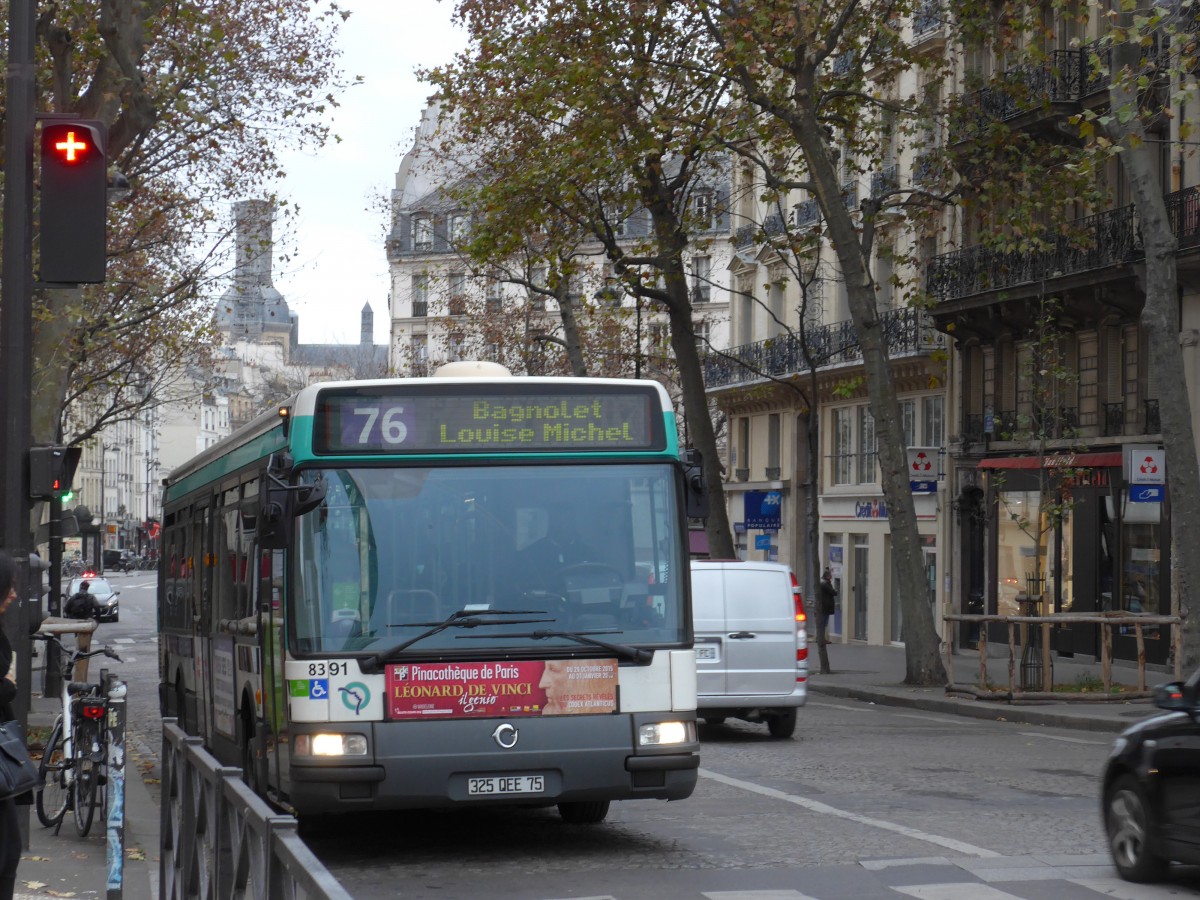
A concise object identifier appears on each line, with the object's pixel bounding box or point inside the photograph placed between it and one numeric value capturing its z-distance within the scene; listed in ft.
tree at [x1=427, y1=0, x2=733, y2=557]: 100.53
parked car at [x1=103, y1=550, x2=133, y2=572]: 382.83
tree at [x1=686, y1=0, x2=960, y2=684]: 89.66
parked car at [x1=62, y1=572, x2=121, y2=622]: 179.53
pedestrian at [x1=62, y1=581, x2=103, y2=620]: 143.32
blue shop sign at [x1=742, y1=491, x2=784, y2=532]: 172.04
